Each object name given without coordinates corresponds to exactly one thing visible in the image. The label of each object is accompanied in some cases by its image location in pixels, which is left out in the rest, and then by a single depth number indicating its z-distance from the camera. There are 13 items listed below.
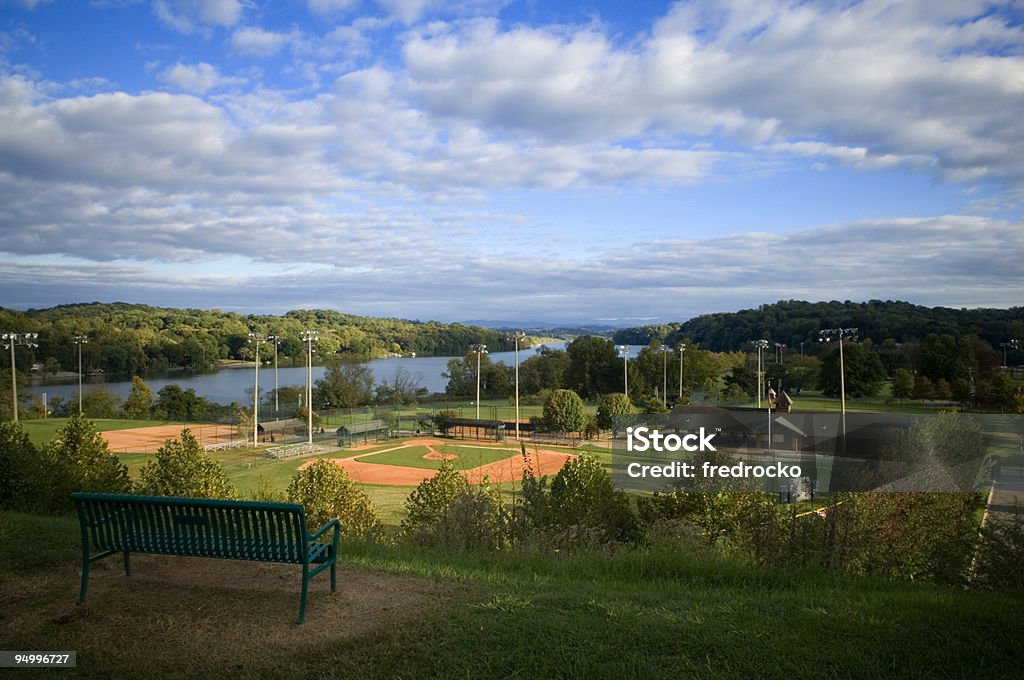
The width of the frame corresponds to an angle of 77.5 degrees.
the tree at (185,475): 9.80
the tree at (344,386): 57.28
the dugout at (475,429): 37.19
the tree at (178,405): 51.06
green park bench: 3.97
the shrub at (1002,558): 5.02
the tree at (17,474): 8.69
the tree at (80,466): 8.95
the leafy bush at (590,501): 9.07
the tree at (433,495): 10.15
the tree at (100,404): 48.03
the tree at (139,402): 50.84
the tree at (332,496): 10.38
